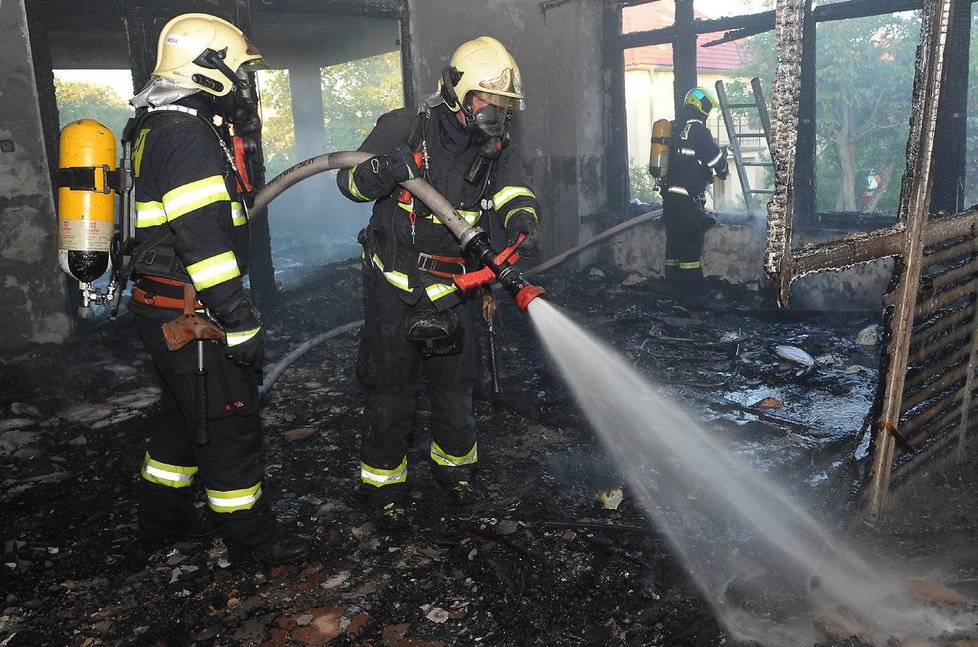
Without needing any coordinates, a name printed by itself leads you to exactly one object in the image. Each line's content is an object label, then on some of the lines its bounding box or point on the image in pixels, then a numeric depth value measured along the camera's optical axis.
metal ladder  8.95
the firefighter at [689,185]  7.69
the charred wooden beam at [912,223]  2.62
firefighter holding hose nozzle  3.35
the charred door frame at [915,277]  2.28
